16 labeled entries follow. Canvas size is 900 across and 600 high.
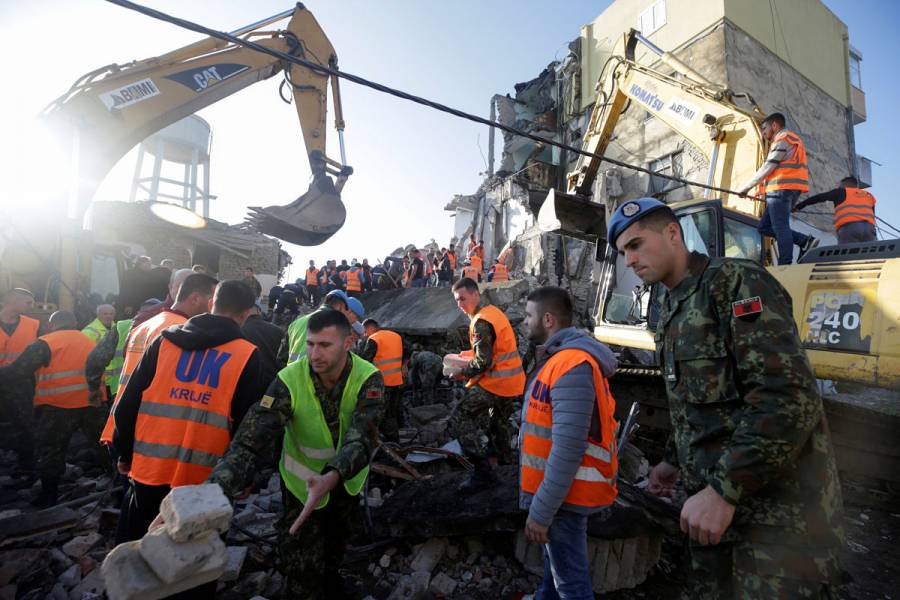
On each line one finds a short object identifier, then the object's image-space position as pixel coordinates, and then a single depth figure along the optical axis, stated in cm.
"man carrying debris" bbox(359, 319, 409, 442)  542
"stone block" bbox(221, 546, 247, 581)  287
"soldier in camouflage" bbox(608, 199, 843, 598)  122
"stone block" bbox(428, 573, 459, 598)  286
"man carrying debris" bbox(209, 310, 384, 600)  221
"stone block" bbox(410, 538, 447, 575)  304
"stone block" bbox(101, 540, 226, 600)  113
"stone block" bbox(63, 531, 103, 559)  319
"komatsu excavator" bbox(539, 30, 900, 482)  312
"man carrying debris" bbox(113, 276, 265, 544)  216
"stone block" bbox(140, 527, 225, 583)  116
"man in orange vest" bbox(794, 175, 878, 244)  410
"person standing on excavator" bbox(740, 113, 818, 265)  427
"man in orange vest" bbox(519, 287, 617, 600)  186
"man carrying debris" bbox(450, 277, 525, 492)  395
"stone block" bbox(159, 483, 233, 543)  120
